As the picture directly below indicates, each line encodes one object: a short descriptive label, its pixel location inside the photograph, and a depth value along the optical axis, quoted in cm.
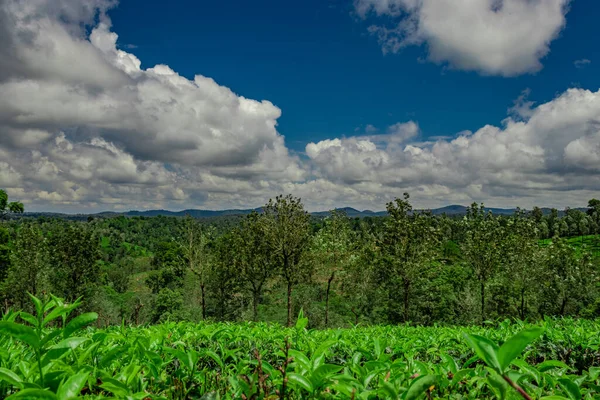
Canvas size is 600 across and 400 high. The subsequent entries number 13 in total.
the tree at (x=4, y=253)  4884
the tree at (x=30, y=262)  3966
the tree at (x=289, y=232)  3194
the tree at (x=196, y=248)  4059
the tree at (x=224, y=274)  4225
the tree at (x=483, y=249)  3231
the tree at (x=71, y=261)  4228
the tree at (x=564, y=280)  3447
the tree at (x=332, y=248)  3625
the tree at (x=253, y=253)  3850
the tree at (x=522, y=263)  3293
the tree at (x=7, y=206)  5472
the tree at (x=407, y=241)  3059
